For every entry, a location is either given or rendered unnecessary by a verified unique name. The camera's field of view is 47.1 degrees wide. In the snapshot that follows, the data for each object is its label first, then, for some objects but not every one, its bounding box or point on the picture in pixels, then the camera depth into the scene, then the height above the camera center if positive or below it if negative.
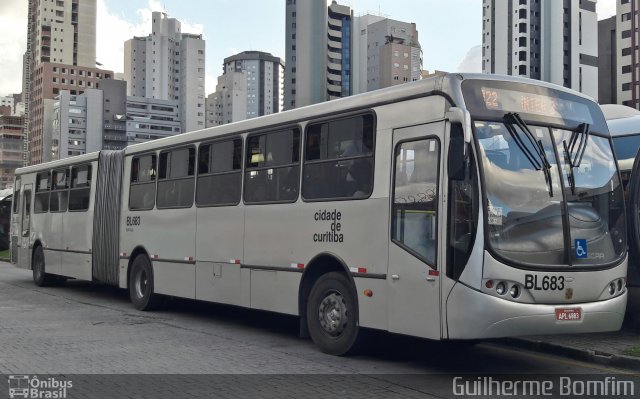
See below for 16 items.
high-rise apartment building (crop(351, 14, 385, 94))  133.75 +30.91
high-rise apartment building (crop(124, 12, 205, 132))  166.12 +36.44
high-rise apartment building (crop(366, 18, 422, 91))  128.62 +30.31
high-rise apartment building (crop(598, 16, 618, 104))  109.88 +25.30
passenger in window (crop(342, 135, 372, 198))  8.77 +0.61
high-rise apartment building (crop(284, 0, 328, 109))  112.88 +26.58
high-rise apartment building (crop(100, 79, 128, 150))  127.75 +17.73
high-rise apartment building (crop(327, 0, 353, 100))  128.38 +30.33
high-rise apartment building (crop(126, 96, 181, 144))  130.12 +18.56
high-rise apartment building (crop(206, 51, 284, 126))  181.62 +29.61
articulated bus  7.36 +0.10
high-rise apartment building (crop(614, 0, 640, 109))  103.81 +24.86
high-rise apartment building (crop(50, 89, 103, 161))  124.31 +15.96
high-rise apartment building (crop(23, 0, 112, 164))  139.00 +32.11
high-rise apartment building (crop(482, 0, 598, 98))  110.75 +28.05
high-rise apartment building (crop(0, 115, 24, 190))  130.41 +13.63
